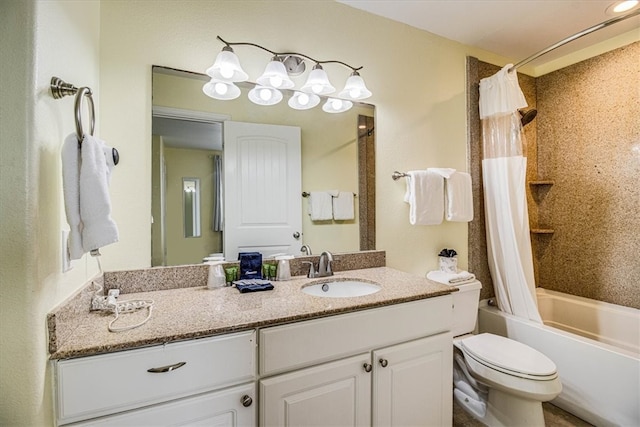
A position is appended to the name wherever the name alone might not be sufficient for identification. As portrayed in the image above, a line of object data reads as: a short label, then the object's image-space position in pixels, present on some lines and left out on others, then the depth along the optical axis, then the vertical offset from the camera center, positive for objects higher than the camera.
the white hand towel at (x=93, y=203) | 0.84 +0.04
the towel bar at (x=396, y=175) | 1.94 +0.26
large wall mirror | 1.39 +0.29
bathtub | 1.57 -0.84
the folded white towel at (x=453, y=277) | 1.88 -0.41
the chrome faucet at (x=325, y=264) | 1.61 -0.26
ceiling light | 1.76 +1.26
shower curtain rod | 1.56 +1.03
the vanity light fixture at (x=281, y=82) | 1.41 +0.70
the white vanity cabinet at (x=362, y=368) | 1.02 -0.60
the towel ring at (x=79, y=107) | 0.83 +0.32
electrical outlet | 0.89 -0.10
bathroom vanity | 0.82 -0.48
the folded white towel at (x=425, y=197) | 1.88 +0.11
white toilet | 1.42 -0.81
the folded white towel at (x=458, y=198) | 1.96 +0.11
